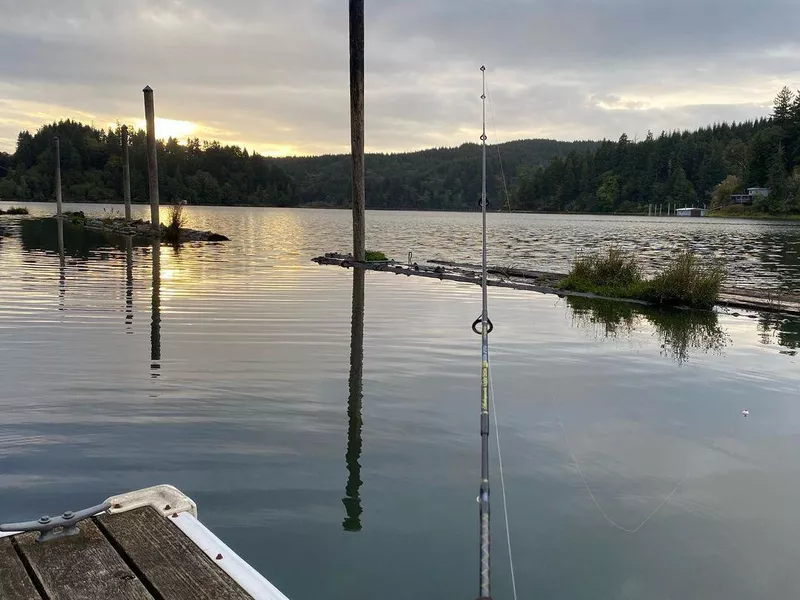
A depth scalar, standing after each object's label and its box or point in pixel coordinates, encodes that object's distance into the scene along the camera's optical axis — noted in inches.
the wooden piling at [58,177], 1815.2
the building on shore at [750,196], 5039.4
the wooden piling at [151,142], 1180.5
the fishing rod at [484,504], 95.6
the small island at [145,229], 1227.2
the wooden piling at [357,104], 723.4
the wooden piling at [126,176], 1551.4
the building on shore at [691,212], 6226.4
